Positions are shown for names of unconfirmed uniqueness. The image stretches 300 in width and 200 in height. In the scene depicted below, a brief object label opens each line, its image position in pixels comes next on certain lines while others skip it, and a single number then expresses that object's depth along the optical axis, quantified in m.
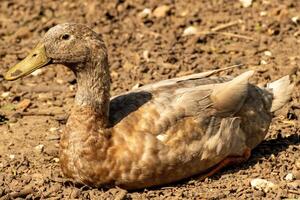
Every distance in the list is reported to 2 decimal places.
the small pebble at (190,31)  19.04
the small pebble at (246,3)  20.34
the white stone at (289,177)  12.30
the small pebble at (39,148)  13.74
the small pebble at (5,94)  16.36
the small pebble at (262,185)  11.98
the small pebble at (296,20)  19.17
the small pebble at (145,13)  20.04
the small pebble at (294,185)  11.98
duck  11.70
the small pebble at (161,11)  20.02
